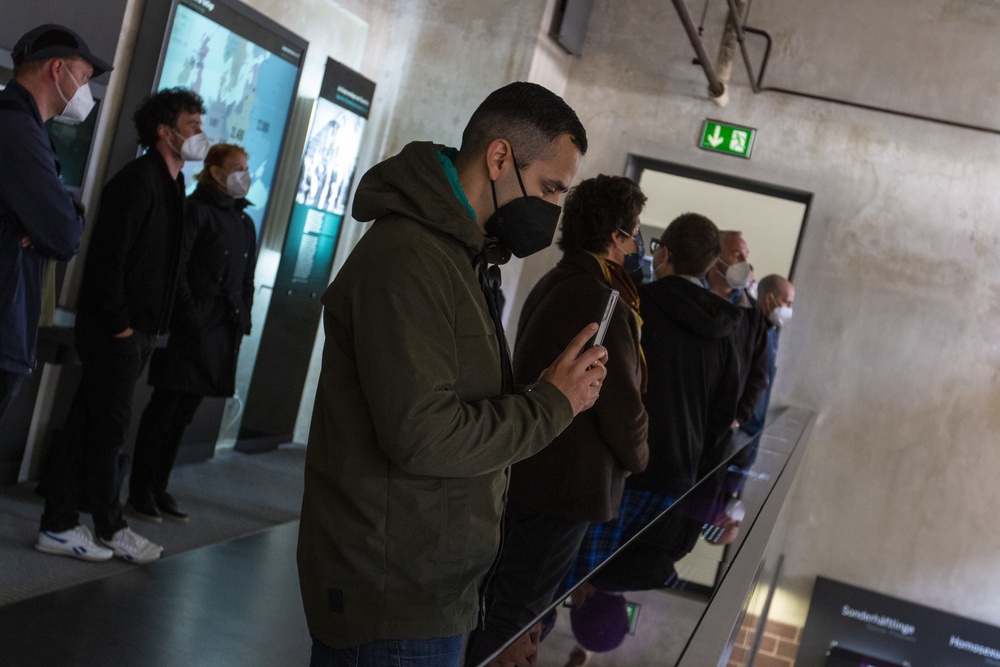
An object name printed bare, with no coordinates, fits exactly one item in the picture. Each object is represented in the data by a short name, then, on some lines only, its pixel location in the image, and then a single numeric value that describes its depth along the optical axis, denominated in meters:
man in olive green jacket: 1.59
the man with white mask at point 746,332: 5.75
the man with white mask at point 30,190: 3.14
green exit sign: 8.52
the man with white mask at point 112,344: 4.00
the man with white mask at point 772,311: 6.87
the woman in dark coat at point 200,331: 4.77
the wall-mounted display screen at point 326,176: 6.60
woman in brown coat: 3.02
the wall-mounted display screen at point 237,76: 5.21
